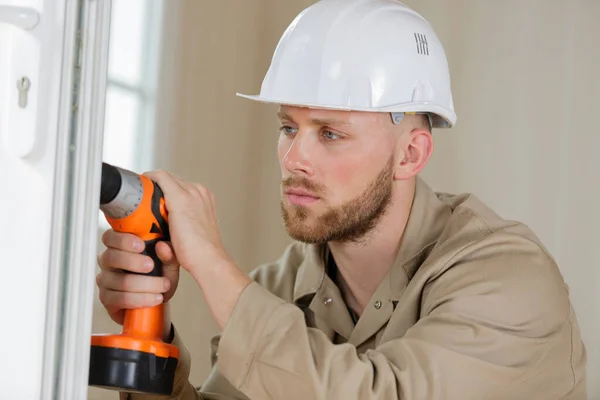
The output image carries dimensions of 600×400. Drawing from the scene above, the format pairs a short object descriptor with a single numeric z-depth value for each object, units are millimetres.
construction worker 1409
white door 1110
